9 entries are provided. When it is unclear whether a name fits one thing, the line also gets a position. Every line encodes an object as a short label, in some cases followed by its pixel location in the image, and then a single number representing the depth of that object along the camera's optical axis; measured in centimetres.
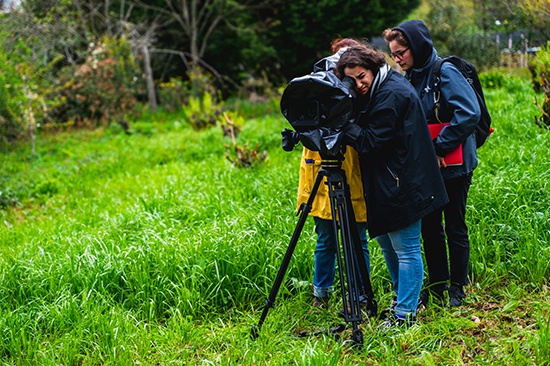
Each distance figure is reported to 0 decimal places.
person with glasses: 305
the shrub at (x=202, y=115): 1172
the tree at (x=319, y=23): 1439
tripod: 287
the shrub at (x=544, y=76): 593
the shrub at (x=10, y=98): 940
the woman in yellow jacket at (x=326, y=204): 327
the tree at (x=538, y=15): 717
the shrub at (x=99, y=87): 1325
